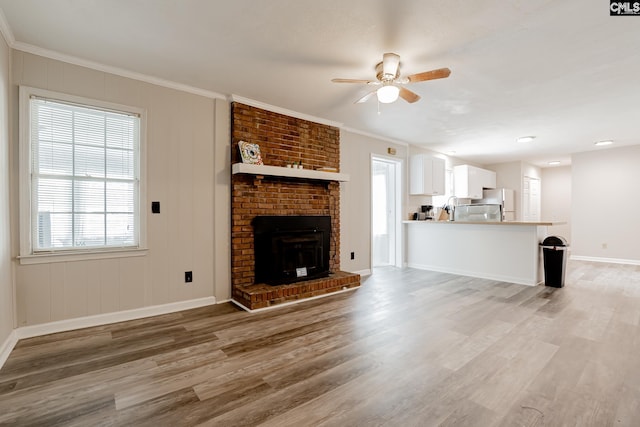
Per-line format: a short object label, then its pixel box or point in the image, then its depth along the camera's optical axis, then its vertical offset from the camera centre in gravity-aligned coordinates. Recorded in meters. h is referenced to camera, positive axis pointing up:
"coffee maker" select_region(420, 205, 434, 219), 6.17 +0.06
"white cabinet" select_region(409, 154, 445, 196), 5.86 +0.78
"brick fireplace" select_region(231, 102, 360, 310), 3.63 +0.28
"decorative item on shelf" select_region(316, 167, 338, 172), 4.34 +0.66
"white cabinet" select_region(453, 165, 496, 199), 7.11 +0.78
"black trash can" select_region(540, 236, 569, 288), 4.19 -0.64
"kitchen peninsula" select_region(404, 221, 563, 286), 4.40 -0.57
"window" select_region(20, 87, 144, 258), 2.57 +0.36
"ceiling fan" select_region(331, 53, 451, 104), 2.44 +1.16
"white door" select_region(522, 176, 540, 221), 7.89 +0.42
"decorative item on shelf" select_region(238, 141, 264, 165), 3.57 +0.74
